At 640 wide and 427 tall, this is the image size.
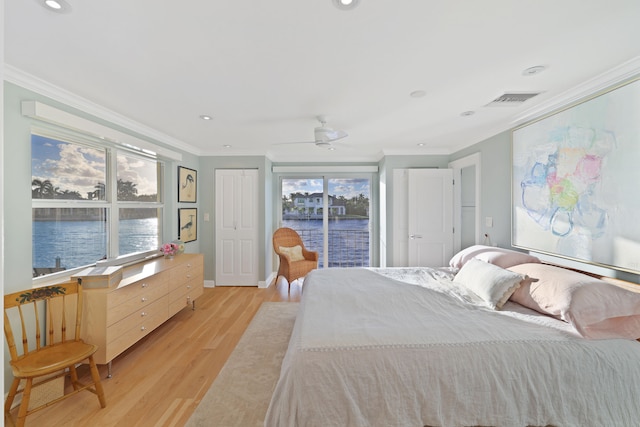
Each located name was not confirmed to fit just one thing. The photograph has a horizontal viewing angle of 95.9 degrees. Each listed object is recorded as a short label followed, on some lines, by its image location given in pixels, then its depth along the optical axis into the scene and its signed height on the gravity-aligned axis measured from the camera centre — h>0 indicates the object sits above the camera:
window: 2.44 +0.11
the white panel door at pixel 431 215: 4.40 -0.05
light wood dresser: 2.29 -0.83
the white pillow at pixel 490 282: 2.18 -0.57
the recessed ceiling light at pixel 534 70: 2.09 +1.05
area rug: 1.95 -1.35
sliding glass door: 5.63 -0.08
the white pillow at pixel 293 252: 4.91 -0.68
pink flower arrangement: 3.61 -0.45
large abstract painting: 1.98 +0.24
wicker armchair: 4.61 -0.73
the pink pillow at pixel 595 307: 1.73 -0.59
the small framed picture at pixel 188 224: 4.37 -0.18
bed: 1.55 -0.92
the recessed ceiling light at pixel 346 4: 1.50 +1.09
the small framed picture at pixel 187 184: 4.36 +0.45
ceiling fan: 3.13 +0.85
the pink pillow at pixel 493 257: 2.60 -0.43
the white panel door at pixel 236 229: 4.88 -0.28
